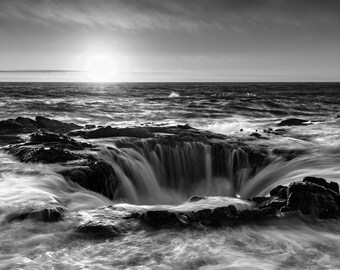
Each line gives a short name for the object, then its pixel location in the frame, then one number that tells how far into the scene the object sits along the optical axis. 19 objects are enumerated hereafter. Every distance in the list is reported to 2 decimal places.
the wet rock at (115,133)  12.71
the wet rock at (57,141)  10.76
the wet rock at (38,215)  5.67
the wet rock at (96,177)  7.99
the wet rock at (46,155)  9.21
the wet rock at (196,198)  7.21
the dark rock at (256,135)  14.40
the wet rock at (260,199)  6.85
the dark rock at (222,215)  5.80
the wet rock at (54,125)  16.97
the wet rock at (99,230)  5.23
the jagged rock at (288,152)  11.84
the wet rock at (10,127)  15.04
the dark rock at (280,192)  6.83
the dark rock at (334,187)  6.90
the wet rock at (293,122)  20.42
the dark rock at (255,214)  5.98
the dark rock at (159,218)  5.68
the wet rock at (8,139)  13.10
